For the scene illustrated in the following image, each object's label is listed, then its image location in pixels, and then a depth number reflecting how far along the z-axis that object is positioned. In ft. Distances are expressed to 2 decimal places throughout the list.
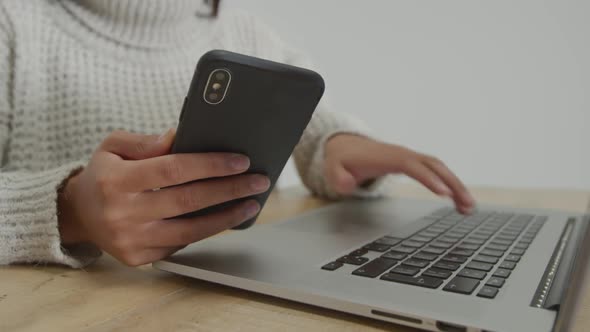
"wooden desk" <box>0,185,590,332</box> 1.02
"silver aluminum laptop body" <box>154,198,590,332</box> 0.94
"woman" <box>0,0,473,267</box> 1.25
